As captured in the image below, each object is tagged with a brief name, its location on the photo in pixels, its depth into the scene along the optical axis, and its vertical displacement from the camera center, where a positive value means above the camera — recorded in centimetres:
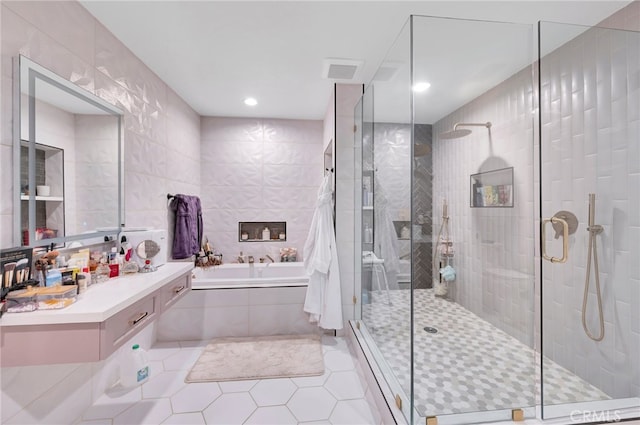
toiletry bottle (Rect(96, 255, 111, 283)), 156 -35
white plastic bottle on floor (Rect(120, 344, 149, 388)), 186 -108
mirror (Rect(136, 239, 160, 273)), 180 -27
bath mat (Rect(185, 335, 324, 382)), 206 -121
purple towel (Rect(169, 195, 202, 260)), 286 -17
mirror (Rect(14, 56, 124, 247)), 130 +28
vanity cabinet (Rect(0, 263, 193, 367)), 105 -48
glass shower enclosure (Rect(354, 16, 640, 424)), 155 -4
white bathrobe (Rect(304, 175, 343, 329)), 255 -59
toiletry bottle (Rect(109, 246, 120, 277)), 165 -32
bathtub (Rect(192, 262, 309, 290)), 316 -70
